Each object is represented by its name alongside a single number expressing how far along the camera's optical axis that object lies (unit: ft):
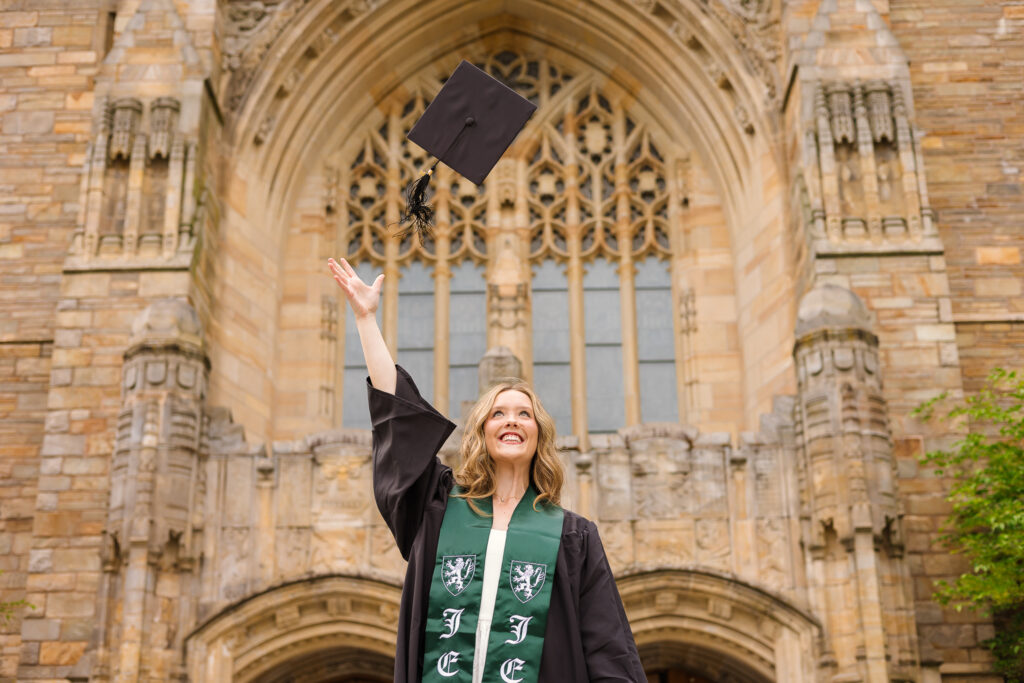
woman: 10.69
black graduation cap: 15.07
